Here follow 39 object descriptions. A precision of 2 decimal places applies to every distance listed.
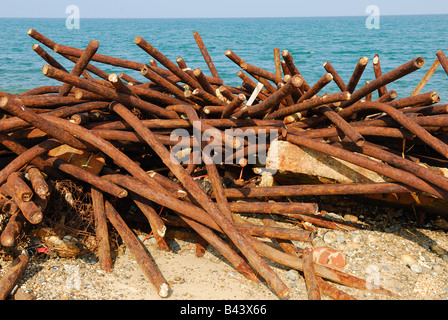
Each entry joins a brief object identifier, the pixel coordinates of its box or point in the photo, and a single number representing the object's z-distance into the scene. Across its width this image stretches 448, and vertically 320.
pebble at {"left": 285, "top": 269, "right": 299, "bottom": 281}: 3.00
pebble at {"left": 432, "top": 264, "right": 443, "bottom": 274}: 3.25
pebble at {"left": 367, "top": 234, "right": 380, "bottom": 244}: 3.66
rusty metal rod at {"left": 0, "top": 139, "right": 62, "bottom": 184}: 2.92
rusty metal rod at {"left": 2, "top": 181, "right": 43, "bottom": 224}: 2.53
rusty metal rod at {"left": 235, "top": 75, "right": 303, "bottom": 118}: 3.03
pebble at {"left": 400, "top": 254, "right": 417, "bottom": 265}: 3.32
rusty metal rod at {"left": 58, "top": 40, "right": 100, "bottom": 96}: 3.30
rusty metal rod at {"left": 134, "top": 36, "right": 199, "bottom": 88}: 3.87
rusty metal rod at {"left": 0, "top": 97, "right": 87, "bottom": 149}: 2.69
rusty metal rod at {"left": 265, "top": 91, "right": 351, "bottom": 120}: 3.41
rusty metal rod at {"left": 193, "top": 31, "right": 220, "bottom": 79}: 5.08
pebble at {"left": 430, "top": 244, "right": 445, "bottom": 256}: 3.53
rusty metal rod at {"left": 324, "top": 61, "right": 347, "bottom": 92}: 4.29
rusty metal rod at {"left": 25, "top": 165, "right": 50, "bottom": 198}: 2.65
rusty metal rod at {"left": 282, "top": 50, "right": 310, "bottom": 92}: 4.00
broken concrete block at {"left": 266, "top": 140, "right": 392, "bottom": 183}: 3.58
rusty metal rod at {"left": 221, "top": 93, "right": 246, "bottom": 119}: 3.18
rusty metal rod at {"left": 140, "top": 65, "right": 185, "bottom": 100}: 3.59
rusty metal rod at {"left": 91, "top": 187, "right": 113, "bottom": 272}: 2.99
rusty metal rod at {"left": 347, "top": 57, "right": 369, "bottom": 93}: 3.70
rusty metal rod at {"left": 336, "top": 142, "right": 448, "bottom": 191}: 2.91
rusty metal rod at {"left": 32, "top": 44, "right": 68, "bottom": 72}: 3.91
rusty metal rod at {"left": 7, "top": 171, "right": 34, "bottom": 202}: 2.63
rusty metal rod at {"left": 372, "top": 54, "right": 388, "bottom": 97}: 4.44
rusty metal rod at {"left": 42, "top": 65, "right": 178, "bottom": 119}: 3.02
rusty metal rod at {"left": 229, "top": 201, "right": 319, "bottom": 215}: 2.96
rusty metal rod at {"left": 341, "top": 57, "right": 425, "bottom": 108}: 3.22
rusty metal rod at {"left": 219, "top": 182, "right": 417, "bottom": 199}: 3.09
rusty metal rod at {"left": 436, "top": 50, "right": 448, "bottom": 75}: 3.96
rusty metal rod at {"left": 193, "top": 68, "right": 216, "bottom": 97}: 3.65
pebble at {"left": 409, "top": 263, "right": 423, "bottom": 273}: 3.21
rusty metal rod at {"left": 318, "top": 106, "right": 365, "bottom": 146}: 3.17
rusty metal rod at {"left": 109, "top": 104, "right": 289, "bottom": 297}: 2.56
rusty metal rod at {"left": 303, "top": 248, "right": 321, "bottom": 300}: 2.69
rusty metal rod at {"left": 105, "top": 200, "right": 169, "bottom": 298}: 2.67
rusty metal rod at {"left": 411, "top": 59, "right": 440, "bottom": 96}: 4.90
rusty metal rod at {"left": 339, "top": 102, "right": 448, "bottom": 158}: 3.08
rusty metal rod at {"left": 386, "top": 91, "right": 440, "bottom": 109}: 3.59
